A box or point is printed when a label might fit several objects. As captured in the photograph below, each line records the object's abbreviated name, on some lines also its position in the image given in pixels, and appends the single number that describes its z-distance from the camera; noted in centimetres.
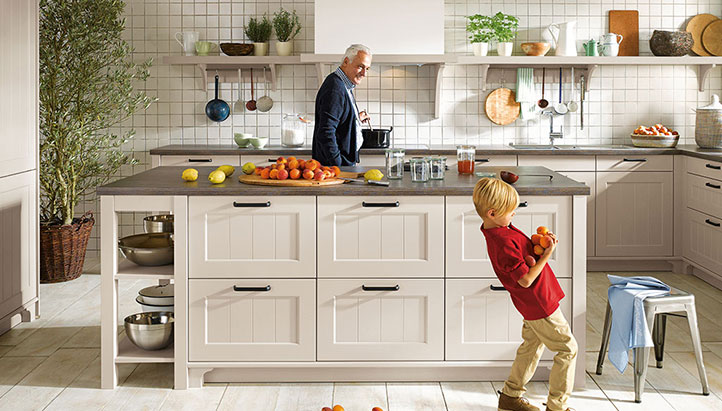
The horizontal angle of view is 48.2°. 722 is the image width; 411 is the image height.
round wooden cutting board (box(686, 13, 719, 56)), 609
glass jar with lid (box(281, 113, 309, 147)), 580
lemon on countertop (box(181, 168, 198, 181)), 340
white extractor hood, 561
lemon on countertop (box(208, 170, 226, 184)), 331
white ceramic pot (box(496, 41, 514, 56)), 588
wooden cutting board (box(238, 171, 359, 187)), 323
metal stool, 315
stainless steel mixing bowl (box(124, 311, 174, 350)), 331
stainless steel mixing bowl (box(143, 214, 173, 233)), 389
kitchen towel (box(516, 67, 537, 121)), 607
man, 407
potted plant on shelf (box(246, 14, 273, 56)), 594
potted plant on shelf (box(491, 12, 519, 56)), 587
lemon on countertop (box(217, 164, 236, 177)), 360
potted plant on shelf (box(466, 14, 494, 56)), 588
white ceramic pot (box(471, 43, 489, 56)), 588
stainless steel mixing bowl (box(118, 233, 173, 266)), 334
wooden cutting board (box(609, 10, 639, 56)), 606
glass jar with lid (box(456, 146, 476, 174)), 370
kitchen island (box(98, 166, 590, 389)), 322
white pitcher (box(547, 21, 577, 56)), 588
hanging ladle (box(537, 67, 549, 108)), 612
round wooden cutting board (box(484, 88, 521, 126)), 612
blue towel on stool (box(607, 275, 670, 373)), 313
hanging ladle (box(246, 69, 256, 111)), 611
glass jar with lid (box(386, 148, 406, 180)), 349
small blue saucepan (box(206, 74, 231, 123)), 610
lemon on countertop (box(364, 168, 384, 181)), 332
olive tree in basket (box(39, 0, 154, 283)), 527
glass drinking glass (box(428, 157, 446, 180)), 344
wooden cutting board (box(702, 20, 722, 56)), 608
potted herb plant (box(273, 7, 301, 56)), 591
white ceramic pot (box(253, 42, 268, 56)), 594
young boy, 272
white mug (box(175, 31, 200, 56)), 596
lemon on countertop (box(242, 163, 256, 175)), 359
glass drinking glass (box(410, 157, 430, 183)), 339
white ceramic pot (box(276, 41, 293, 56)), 591
